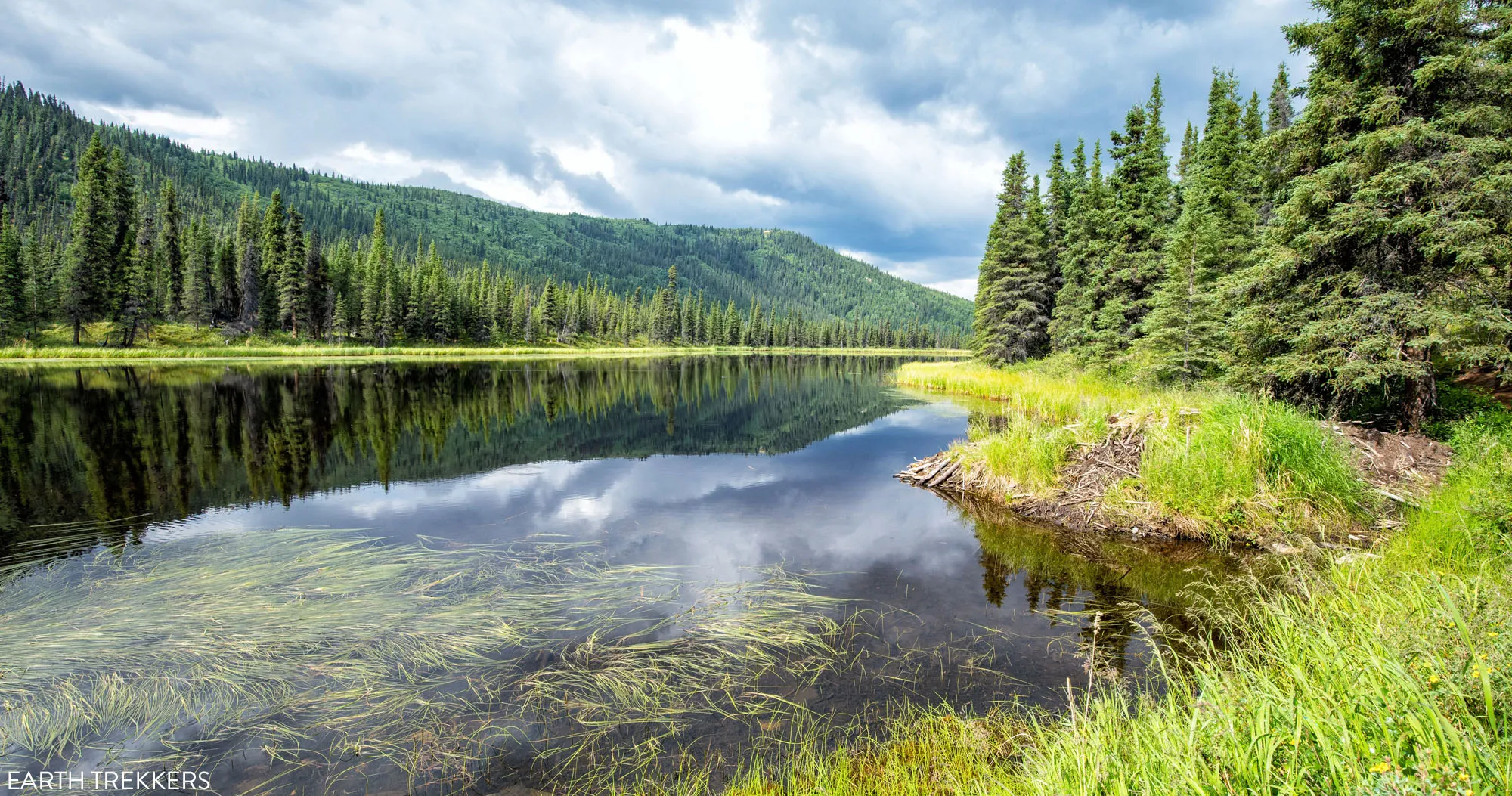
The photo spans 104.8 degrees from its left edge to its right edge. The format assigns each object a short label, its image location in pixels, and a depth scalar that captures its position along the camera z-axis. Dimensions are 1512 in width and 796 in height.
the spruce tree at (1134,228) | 27.72
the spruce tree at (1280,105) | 33.47
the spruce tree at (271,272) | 74.56
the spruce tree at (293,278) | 73.56
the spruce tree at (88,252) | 57.03
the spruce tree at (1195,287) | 22.08
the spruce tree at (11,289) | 53.00
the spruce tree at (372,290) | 82.25
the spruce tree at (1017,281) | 40.06
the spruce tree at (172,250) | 68.88
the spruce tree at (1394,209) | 11.70
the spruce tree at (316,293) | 77.12
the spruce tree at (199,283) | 68.75
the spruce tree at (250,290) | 72.06
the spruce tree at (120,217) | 60.06
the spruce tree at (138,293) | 59.94
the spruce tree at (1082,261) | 32.09
